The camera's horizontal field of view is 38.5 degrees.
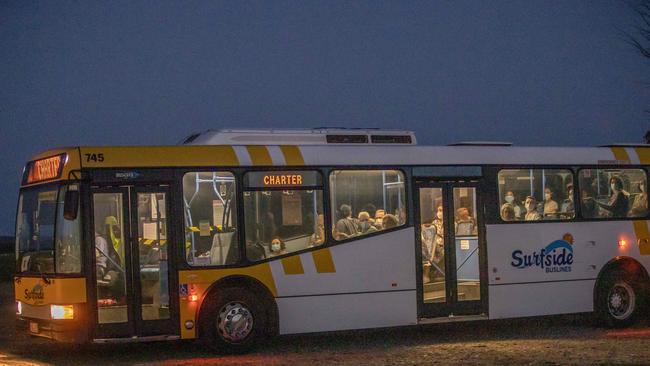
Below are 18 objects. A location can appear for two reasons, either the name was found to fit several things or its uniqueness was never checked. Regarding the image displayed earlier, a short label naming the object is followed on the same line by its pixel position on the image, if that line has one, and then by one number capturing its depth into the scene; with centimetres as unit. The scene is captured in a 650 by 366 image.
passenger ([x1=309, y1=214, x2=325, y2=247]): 1348
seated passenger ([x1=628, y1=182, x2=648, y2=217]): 1599
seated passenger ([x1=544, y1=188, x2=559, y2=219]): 1527
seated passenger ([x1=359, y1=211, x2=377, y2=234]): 1389
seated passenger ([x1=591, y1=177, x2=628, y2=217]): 1580
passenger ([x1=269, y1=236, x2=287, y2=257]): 1320
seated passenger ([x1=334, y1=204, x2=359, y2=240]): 1370
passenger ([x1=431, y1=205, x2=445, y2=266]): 1431
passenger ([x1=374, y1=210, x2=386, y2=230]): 1400
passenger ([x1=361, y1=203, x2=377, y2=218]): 1393
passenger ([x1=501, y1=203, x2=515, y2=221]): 1490
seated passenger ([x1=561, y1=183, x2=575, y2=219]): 1541
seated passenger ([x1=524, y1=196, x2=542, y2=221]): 1510
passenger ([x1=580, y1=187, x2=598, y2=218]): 1555
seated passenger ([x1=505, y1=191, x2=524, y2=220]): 1501
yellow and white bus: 1242
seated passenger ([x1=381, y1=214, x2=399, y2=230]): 1405
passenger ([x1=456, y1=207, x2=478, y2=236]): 1457
